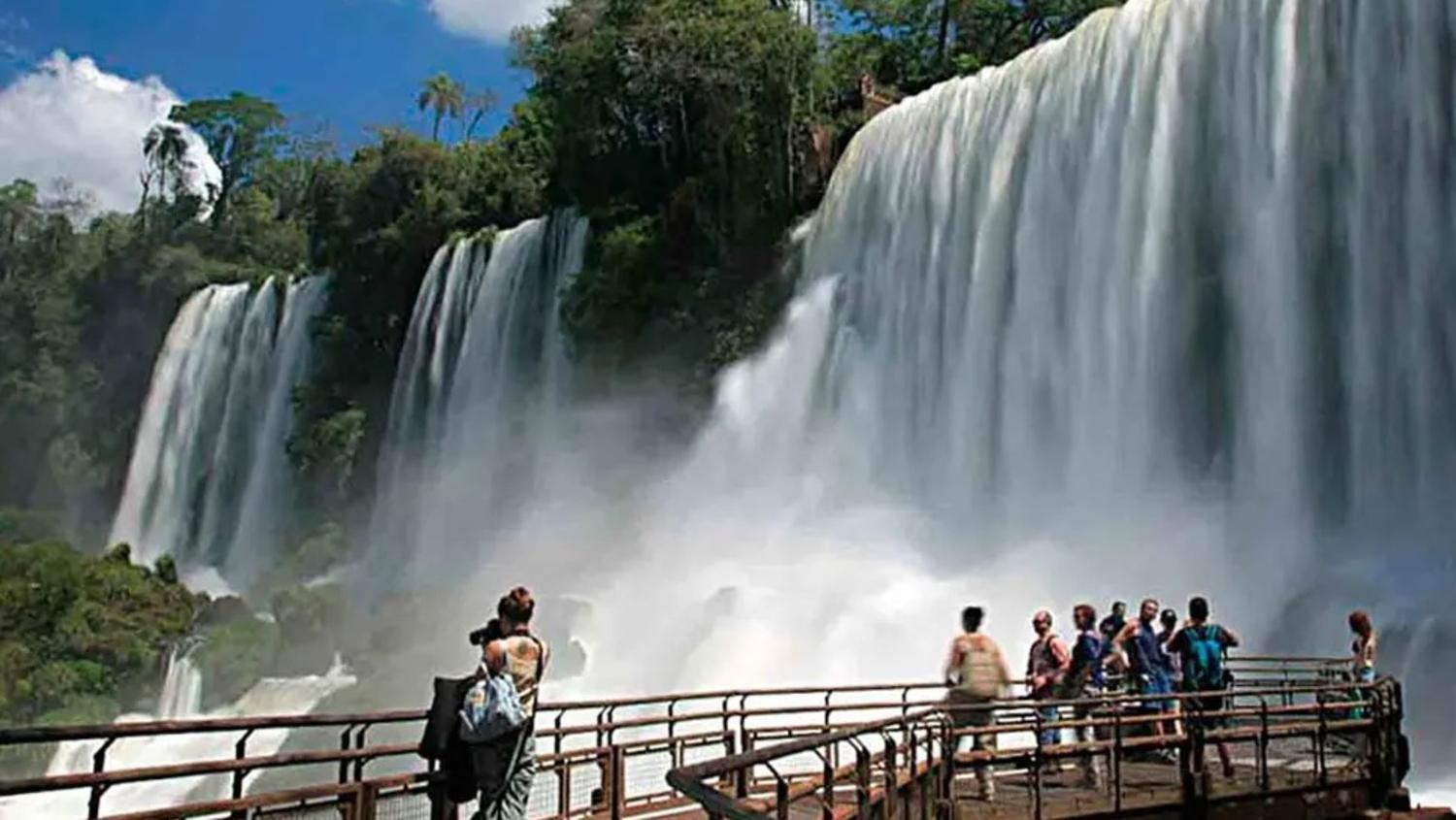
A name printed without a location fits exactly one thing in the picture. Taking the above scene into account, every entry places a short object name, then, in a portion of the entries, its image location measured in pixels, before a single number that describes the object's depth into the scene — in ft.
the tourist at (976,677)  30.22
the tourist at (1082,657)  34.04
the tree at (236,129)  306.14
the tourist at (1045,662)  34.22
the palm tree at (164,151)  284.00
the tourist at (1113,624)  38.78
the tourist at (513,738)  21.13
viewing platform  21.49
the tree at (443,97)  293.23
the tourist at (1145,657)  36.29
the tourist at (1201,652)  34.47
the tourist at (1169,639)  36.88
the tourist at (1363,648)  35.73
